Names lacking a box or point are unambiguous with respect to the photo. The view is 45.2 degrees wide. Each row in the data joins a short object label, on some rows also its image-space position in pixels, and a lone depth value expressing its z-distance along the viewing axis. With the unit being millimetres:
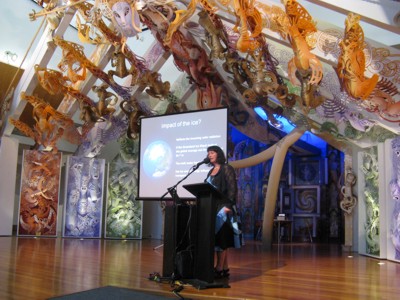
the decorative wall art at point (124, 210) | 11656
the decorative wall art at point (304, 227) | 13375
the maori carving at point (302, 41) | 5945
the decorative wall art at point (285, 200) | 13828
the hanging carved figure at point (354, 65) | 5734
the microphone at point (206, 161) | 4655
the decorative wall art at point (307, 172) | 13578
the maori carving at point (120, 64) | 9006
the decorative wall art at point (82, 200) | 11594
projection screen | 6121
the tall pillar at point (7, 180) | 11430
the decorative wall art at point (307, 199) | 13430
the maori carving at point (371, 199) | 8453
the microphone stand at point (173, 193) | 4637
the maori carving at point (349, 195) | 9758
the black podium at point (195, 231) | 4637
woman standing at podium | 4918
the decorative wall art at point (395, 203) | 7598
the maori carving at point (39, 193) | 11383
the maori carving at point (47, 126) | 10820
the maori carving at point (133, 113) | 10797
